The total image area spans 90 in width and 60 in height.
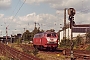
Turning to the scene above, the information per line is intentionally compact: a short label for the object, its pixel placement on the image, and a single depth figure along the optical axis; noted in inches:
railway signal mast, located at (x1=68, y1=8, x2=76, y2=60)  582.2
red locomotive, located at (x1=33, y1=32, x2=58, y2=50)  1568.7
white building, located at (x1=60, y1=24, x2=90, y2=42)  3542.1
